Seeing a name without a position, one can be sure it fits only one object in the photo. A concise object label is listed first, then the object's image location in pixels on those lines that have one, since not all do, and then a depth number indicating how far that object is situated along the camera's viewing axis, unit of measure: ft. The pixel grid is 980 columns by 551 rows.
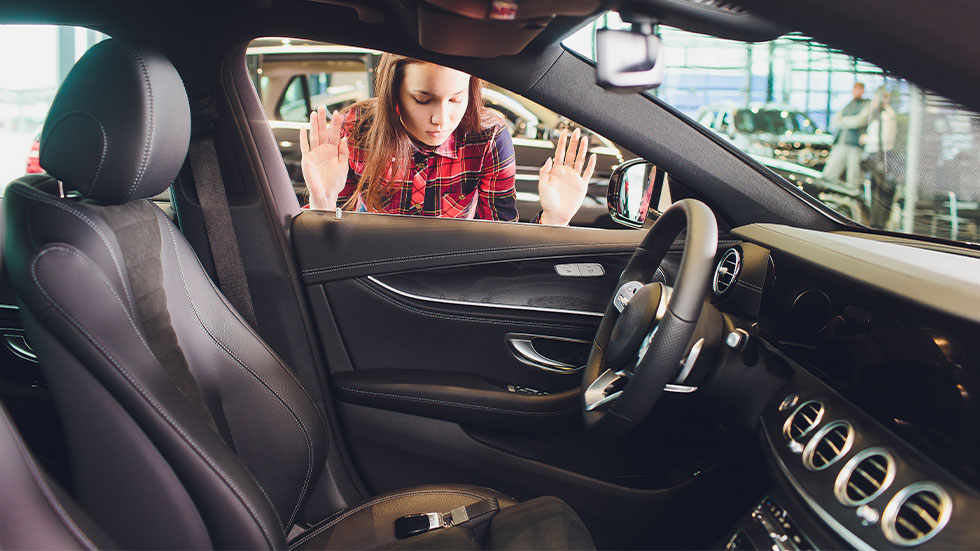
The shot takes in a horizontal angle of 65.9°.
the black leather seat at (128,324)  3.80
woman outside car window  6.77
